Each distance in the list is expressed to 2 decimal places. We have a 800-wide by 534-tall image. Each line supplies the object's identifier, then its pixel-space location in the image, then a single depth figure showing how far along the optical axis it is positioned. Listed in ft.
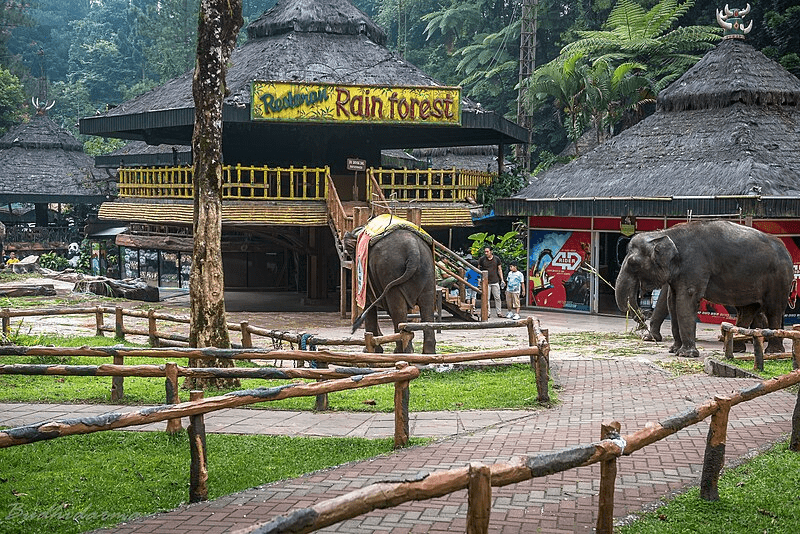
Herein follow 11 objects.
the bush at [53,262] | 130.33
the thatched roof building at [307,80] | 80.64
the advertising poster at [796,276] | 68.13
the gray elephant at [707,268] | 50.85
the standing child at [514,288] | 72.25
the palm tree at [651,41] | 112.98
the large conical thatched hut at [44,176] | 132.26
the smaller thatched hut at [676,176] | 68.74
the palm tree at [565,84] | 102.75
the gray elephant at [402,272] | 49.37
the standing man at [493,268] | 70.69
